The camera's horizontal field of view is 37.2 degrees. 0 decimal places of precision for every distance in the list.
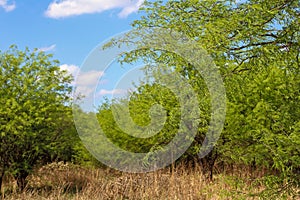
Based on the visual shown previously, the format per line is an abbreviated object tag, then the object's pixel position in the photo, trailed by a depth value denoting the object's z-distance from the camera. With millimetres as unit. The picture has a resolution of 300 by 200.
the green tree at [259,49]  5594
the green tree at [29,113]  11680
